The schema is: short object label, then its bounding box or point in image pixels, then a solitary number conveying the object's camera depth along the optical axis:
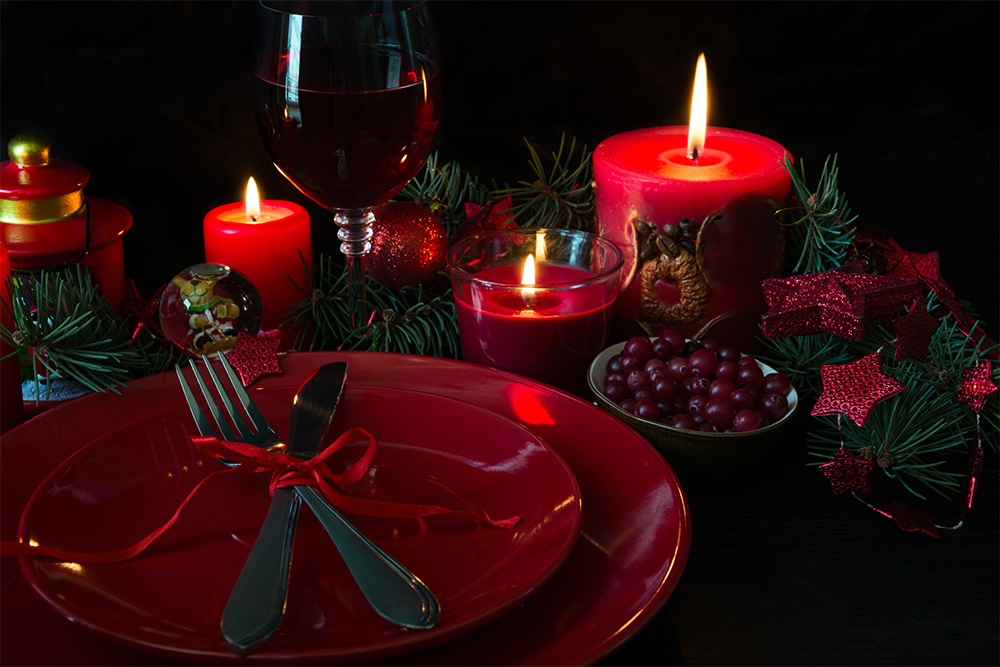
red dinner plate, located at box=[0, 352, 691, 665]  0.32
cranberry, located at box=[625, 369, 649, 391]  0.51
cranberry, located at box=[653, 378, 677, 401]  0.50
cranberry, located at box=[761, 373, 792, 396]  0.50
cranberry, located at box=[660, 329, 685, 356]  0.54
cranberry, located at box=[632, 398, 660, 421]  0.48
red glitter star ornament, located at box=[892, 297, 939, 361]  0.50
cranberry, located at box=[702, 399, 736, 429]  0.47
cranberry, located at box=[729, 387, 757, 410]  0.48
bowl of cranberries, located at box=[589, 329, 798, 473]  0.47
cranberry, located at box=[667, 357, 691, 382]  0.52
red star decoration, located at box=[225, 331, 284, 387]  0.50
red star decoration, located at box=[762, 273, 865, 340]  0.52
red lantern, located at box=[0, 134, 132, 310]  0.57
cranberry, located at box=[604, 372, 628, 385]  0.52
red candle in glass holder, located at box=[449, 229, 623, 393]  0.54
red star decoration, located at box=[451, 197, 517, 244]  0.68
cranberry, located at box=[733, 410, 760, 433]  0.47
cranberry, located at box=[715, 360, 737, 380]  0.50
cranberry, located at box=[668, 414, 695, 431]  0.48
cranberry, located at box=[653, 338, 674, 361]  0.53
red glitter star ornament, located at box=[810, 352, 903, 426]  0.47
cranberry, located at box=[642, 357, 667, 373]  0.51
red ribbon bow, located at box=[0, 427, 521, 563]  0.38
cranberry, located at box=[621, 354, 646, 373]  0.52
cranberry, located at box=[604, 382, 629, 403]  0.51
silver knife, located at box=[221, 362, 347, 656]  0.31
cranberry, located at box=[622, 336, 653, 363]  0.53
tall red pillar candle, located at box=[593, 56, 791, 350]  0.56
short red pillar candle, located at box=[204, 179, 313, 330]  0.64
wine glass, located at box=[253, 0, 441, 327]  0.48
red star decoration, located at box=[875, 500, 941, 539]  0.45
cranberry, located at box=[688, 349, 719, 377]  0.51
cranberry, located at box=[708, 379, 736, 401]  0.49
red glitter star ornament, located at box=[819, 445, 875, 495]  0.47
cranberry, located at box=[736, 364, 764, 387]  0.50
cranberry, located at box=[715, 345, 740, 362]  0.52
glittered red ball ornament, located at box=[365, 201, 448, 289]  0.63
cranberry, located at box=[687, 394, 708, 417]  0.49
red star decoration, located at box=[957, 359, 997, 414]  0.48
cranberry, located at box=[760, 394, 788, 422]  0.49
